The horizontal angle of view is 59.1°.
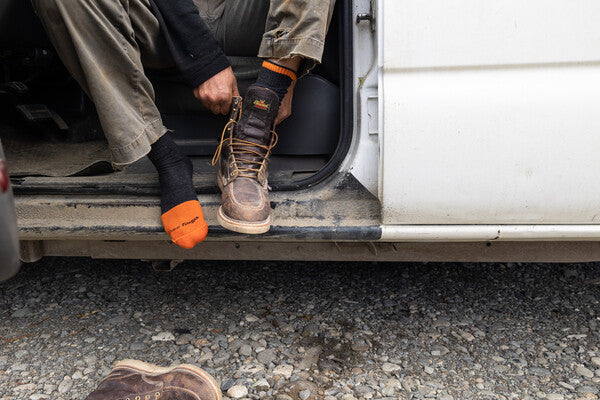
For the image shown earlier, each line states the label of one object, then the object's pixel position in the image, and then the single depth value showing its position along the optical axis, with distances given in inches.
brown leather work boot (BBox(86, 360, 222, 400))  53.6
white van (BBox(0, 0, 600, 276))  50.9
